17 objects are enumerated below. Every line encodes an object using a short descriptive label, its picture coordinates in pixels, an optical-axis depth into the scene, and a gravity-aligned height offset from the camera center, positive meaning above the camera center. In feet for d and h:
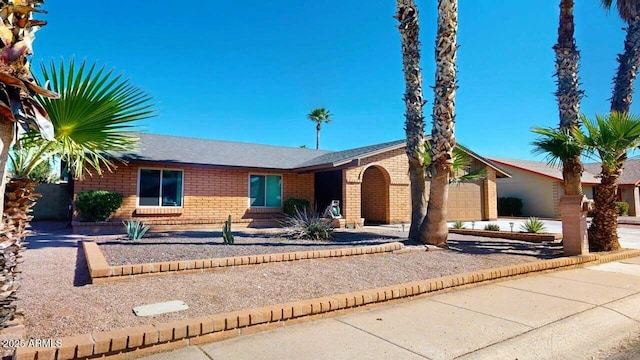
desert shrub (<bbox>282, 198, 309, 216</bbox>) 54.85 -0.72
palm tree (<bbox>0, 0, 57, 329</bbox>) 8.95 +2.94
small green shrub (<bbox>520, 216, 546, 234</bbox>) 43.27 -2.90
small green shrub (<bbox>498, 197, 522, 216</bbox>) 93.15 -1.20
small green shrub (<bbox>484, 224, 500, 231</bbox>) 45.81 -3.23
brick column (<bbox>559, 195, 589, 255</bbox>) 29.63 -1.83
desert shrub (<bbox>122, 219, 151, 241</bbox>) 30.68 -2.65
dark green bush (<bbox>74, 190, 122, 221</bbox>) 41.98 -0.43
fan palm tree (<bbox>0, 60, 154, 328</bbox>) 12.01 +2.94
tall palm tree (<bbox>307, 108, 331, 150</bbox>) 149.59 +34.63
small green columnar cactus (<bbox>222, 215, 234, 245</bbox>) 30.58 -2.90
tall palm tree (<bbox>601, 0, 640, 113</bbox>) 34.73 +12.79
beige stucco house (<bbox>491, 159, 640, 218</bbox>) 87.92 +3.97
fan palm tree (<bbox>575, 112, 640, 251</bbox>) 29.43 +4.00
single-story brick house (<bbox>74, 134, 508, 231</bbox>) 46.78 +2.62
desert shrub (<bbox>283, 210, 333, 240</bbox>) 35.26 -2.85
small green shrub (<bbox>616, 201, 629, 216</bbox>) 91.45 -1.31
